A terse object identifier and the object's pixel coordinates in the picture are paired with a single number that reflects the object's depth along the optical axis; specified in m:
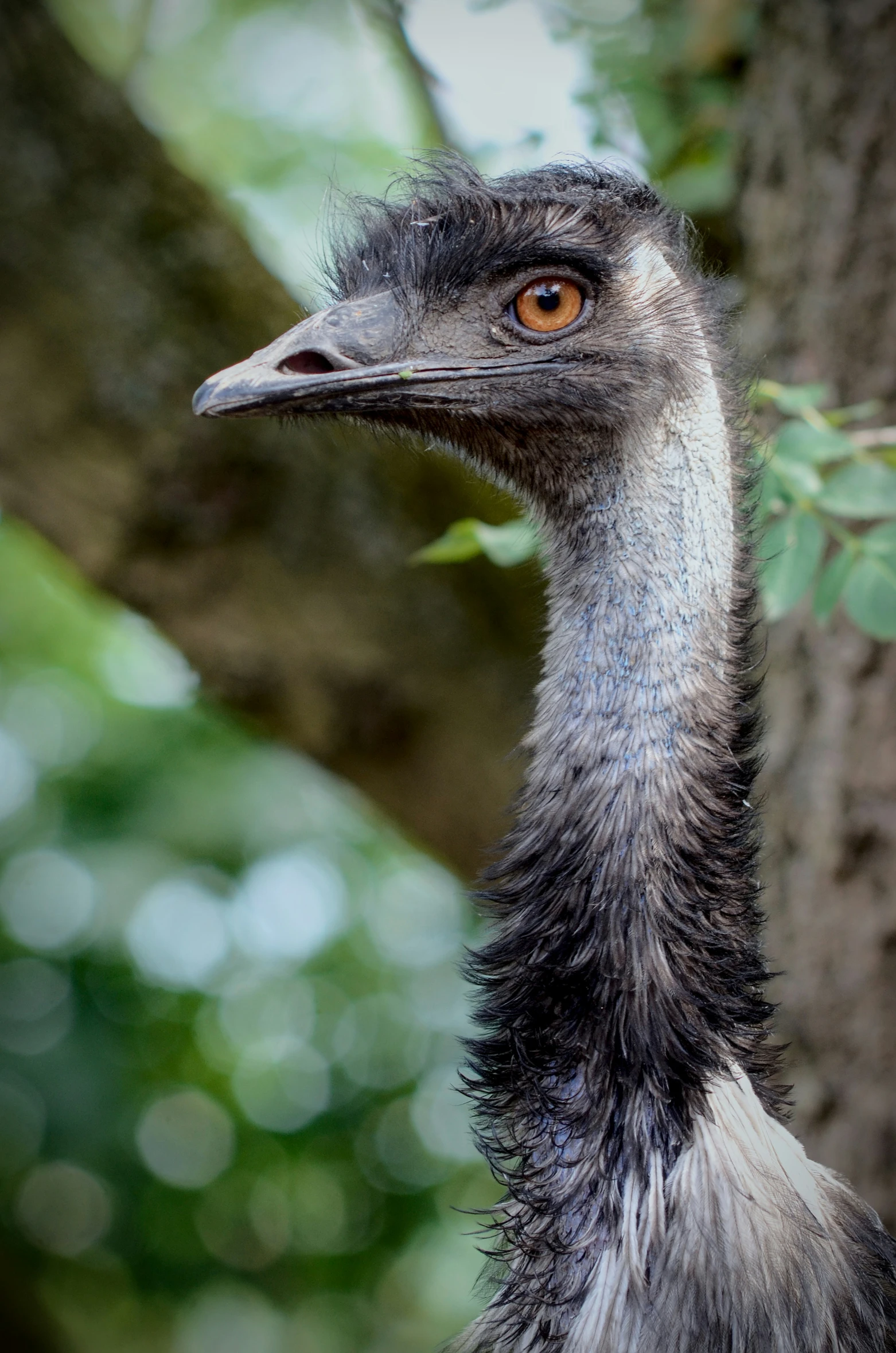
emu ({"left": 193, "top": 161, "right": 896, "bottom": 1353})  3.64
